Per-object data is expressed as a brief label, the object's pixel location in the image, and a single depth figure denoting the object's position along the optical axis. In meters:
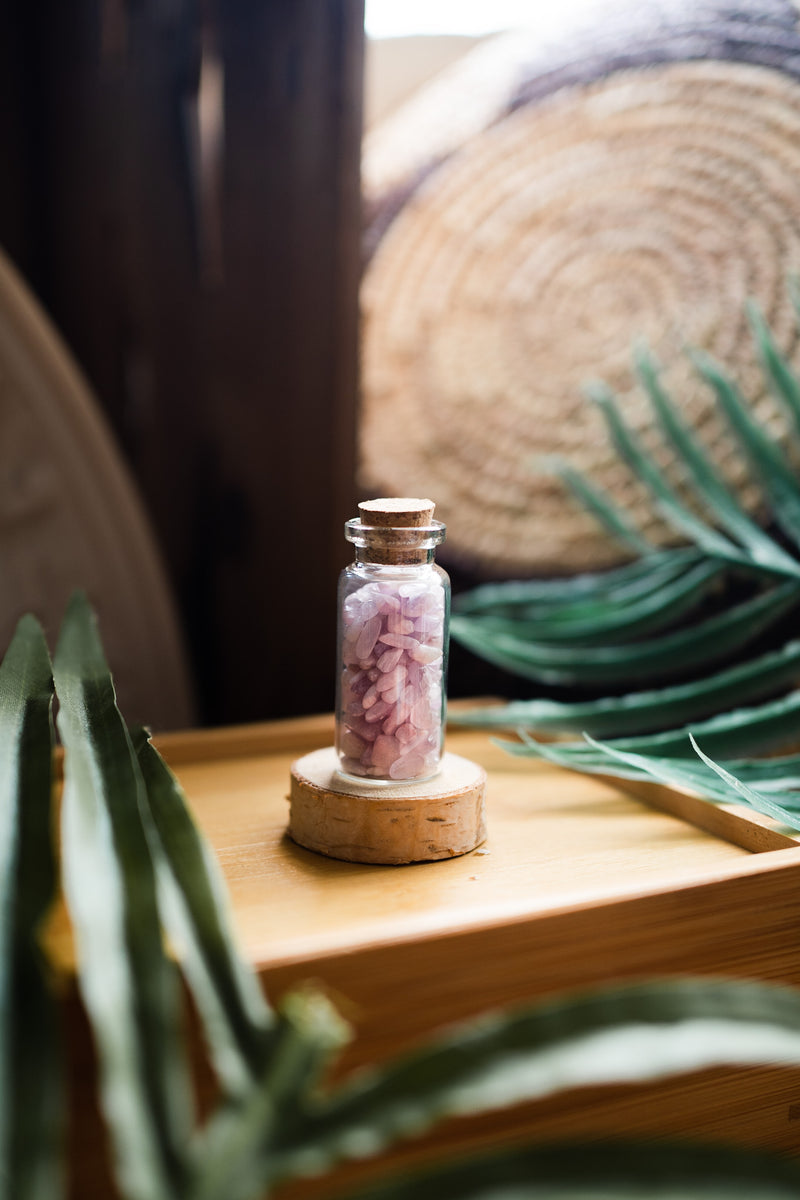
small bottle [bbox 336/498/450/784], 0.27
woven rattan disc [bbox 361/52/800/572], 0.37
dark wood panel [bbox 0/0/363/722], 0.38
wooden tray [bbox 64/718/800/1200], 0.23
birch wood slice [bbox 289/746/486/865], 0.27
